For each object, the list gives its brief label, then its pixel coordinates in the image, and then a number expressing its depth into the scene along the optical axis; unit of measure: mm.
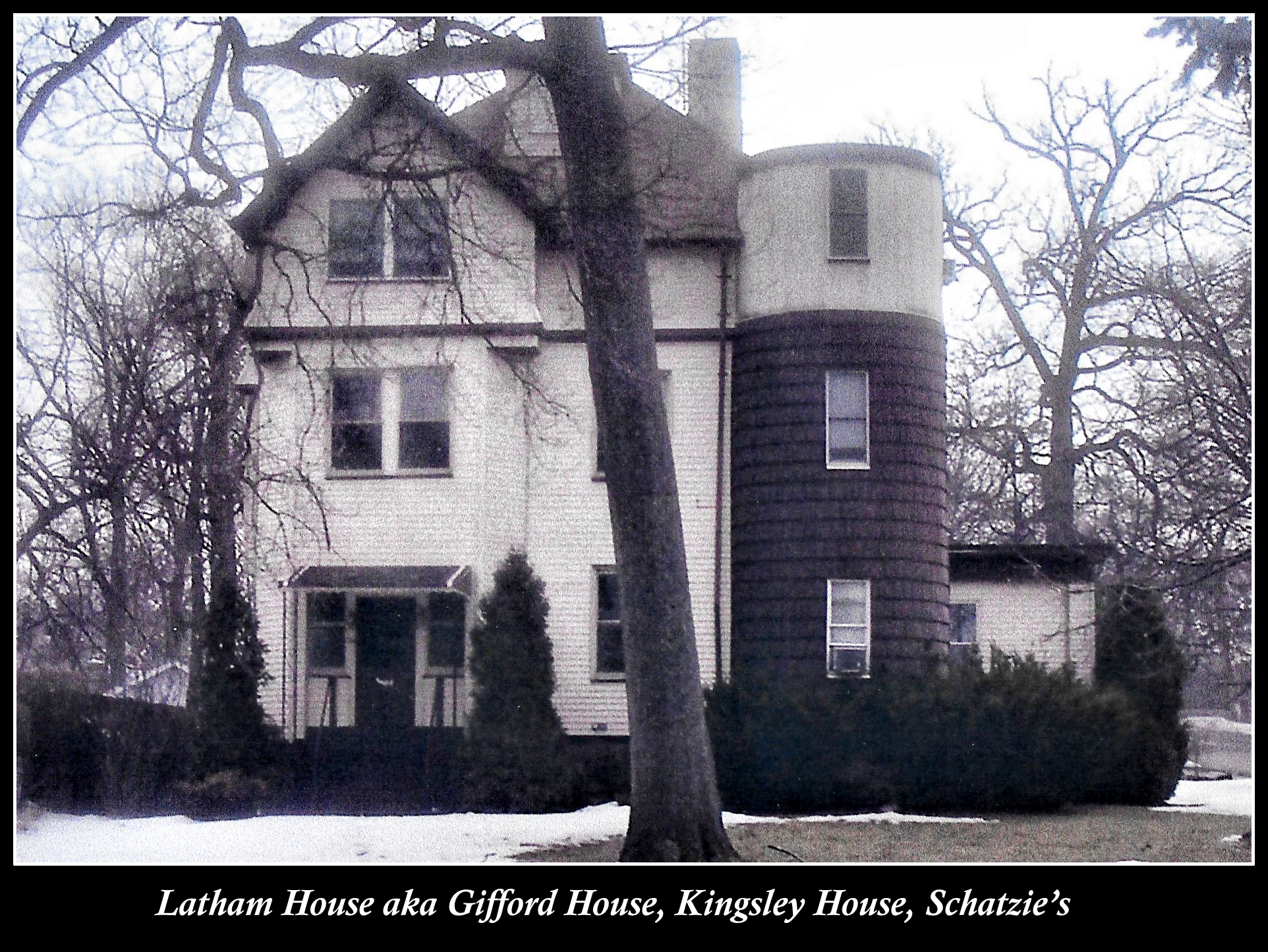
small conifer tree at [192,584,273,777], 20391
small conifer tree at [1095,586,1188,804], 21047
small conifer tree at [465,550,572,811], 19688
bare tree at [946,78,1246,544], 31516
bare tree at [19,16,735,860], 13961
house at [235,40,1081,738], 22062
